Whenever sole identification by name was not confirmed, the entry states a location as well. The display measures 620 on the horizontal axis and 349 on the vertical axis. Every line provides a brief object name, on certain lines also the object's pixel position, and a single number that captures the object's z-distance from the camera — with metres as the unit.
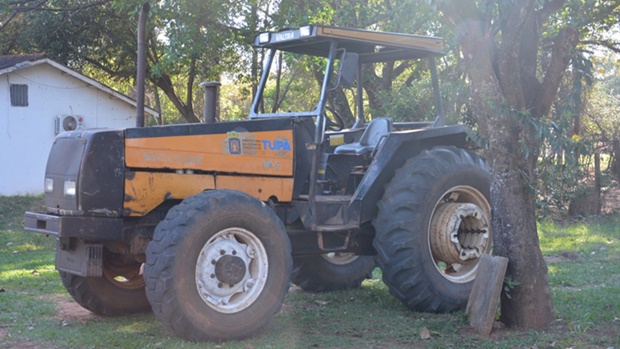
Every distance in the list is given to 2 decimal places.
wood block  6.56
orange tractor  6.32
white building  20.31
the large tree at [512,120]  6.62
